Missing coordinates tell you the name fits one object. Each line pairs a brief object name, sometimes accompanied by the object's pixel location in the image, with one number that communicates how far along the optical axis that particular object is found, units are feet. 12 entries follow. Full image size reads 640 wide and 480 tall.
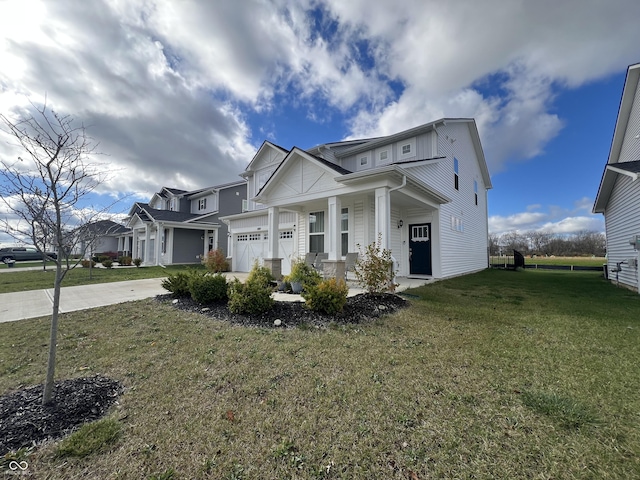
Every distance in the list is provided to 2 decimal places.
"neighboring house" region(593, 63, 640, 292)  27.25
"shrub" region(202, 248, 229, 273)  49.80
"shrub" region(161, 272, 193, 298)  23.70
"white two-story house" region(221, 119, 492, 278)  27.63
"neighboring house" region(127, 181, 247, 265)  66.74
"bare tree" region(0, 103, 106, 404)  8.43
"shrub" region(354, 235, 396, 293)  20.62
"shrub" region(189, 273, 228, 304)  20.58
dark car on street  85.81
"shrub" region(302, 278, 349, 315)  16.97
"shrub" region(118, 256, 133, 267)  68.54
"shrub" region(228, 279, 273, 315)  17.24
